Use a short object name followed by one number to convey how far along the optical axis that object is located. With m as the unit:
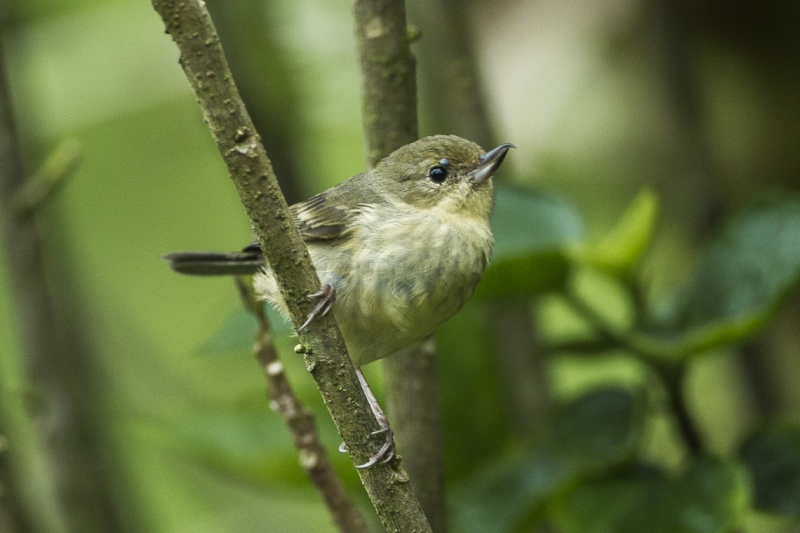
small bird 3.38
